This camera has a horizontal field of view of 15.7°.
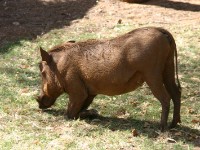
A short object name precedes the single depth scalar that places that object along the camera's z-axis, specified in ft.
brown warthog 26.36
